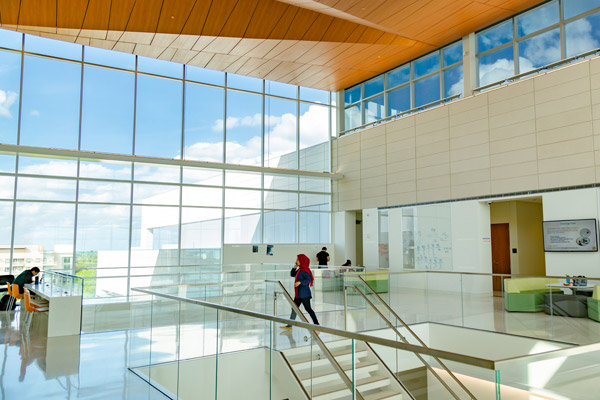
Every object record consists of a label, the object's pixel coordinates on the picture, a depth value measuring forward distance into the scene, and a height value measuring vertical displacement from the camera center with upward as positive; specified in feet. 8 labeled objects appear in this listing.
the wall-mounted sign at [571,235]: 36.91 +0.36
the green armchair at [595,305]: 25.74 -3.60
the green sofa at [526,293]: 27.76 -3.23
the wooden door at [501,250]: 52.49 -1.21
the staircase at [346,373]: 10.09 -3.15
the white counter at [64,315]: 26.78 -4.41
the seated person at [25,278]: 32.91 -2.85
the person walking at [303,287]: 27.45 -2.81
